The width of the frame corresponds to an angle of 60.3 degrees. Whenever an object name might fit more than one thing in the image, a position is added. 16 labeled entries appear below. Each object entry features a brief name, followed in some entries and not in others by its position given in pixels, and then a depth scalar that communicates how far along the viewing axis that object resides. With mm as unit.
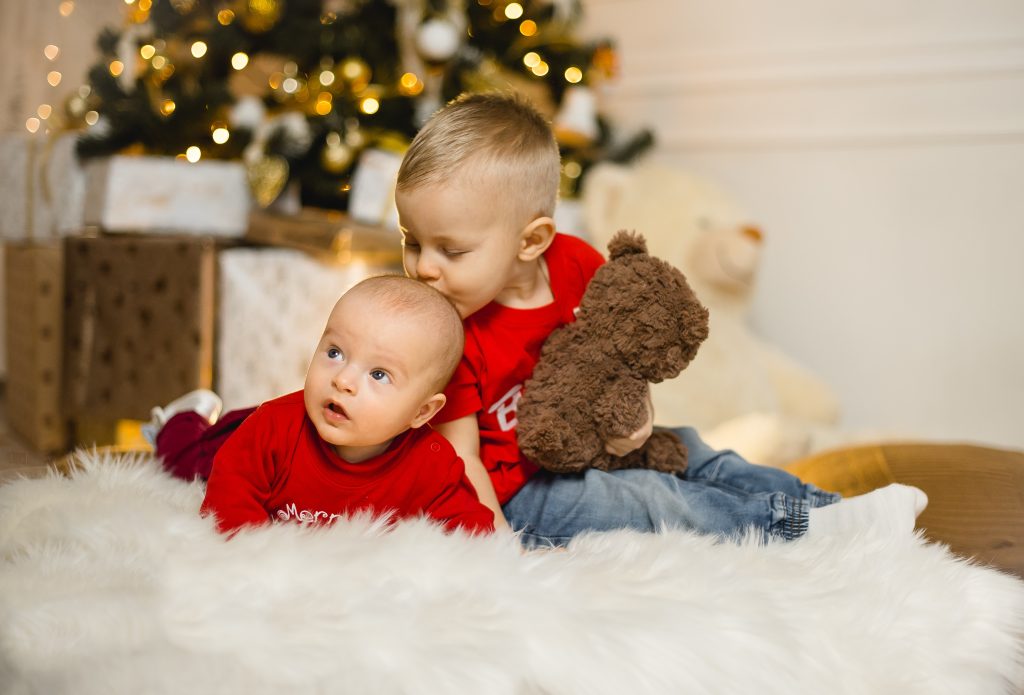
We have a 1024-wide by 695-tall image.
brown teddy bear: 1085
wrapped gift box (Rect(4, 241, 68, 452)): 2309
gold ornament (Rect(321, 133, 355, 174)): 2234
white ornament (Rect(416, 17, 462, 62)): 2373
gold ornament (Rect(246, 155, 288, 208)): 2199
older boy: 1027
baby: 933
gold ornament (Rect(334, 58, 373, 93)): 2391
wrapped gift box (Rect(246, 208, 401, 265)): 2064
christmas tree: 2244
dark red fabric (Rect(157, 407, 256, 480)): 1150
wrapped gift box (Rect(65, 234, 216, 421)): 2168
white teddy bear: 2070
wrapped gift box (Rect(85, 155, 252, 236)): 2203
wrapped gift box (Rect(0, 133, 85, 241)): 2430
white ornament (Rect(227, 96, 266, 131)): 2312
